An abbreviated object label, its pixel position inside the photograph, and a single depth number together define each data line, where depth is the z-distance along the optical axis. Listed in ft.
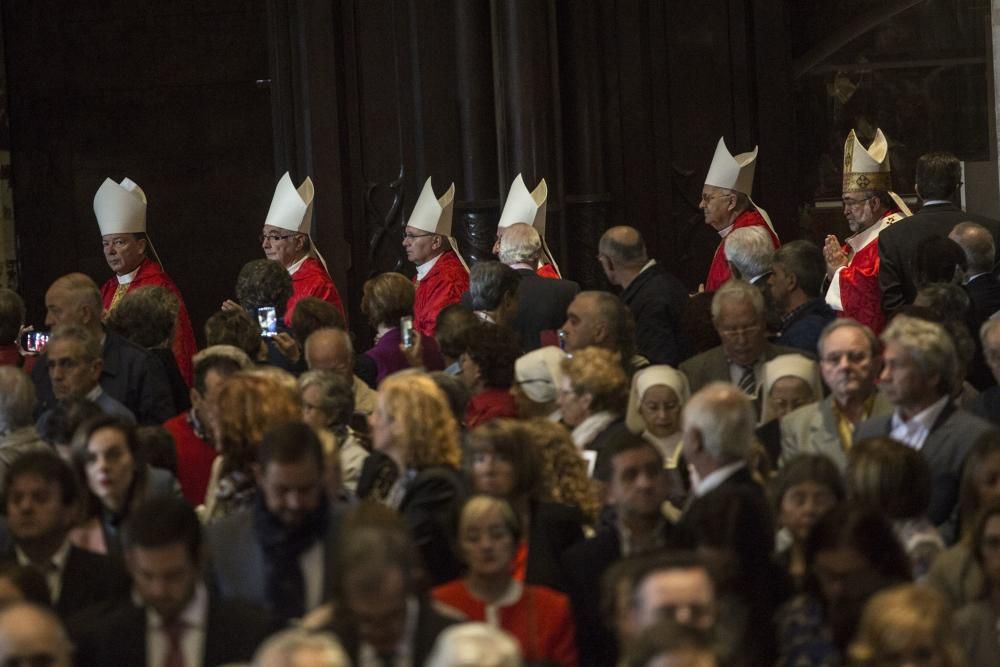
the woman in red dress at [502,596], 32.76
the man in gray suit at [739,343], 47.75
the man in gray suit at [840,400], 41.27
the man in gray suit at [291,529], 33.76
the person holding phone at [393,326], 54.34
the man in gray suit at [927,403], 38.58
